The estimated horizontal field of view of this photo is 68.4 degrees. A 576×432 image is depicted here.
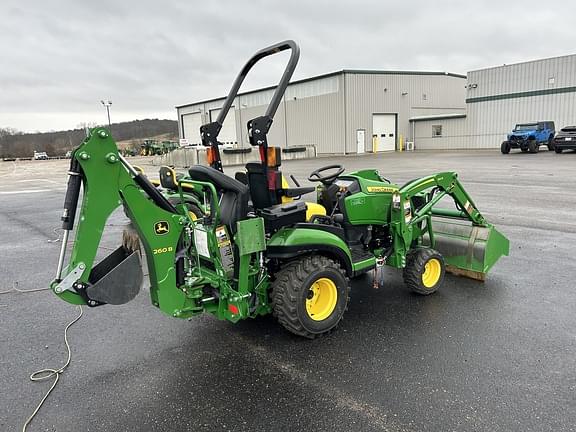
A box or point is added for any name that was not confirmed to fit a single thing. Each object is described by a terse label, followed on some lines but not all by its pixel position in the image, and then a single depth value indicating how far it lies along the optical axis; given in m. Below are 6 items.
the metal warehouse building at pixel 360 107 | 37.22
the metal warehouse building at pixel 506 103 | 30.81
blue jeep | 25.94
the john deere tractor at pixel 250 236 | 2.65
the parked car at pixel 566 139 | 23.59
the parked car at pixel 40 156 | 69.00
